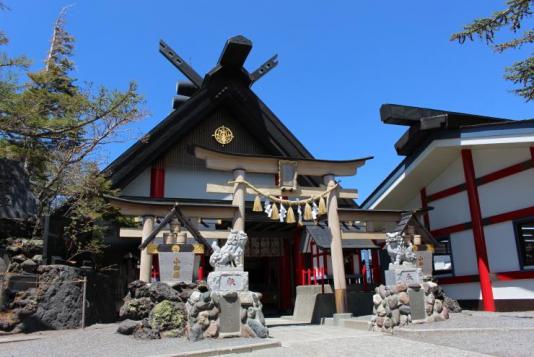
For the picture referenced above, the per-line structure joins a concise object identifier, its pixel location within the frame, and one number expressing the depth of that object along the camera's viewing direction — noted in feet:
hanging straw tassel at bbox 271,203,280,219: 36.94
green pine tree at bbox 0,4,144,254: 38.28
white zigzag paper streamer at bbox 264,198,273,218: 37.00
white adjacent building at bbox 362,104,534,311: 37.47
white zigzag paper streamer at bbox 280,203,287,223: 36.96
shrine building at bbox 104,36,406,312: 36.55
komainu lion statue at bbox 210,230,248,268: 27.14
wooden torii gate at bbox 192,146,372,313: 36.04
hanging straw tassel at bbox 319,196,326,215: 38.55
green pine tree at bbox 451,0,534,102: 31.42
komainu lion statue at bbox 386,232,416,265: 31.76
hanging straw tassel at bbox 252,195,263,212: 36.55
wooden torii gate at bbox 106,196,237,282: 33.99
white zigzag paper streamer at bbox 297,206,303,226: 38.82
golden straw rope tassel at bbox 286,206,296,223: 36.65
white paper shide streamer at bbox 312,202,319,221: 38.34
